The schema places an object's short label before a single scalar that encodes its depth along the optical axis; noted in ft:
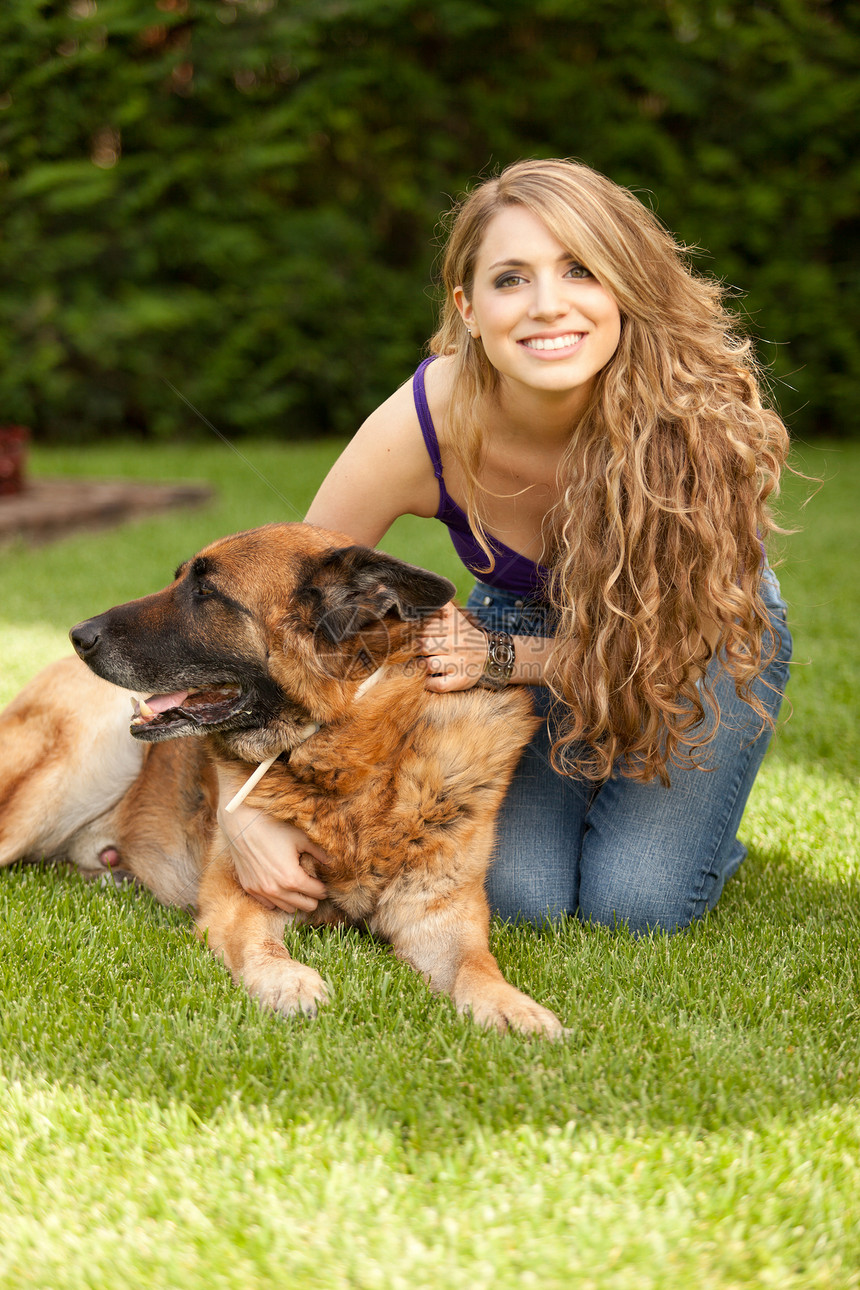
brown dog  7.84
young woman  8.06
